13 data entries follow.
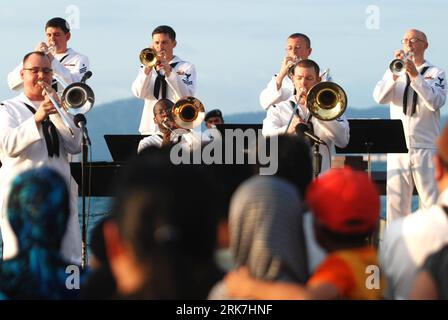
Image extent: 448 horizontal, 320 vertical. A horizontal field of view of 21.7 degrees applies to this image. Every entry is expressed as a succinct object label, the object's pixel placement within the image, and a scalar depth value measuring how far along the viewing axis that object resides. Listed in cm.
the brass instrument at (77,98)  1019
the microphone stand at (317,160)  1012
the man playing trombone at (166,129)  1086
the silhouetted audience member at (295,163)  524
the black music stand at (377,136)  1096
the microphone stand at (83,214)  987
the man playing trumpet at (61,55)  1199
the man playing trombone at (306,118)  1060
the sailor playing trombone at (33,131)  966
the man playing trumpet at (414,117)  1228
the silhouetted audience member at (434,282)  440
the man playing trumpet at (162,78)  1232
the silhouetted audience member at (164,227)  351
